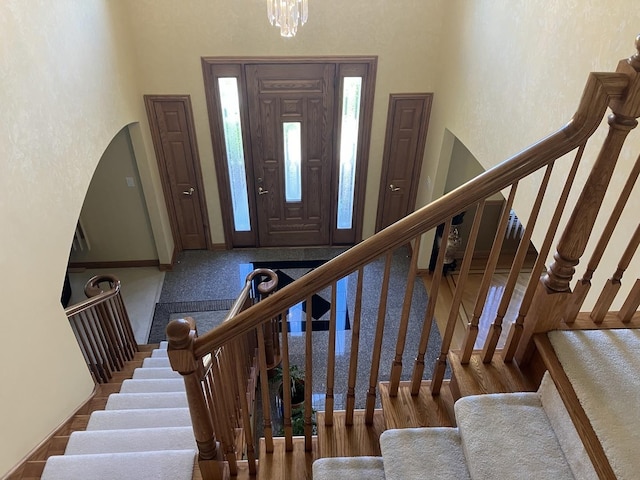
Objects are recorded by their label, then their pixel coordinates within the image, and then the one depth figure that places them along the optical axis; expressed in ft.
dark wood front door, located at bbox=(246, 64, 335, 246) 15.28
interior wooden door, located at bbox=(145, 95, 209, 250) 15.37
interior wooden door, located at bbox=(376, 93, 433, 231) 15.74
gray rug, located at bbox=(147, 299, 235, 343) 15.55
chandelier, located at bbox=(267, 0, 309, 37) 9.92
